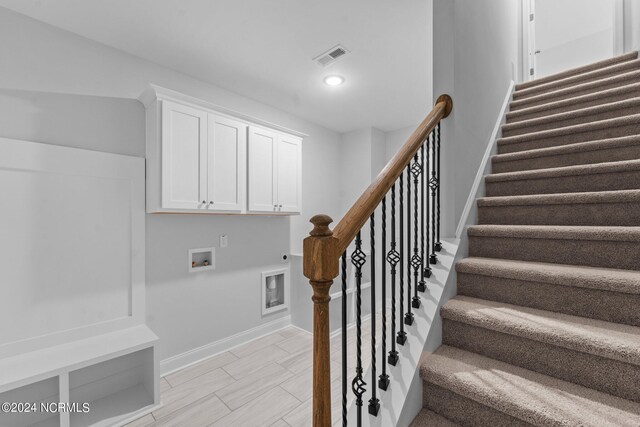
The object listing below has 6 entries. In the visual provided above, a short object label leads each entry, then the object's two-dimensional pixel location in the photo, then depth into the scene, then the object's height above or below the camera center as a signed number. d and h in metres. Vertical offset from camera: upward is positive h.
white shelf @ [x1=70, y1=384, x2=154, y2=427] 2.01 -1.45
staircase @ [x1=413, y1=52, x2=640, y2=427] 1.01 -0.37
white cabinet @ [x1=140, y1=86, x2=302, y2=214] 2.43 +0.51
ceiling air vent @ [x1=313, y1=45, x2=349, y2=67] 2.53 +1.42
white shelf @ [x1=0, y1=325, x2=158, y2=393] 1.75 -0.97
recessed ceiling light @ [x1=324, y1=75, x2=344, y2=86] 3.02 +1.40
